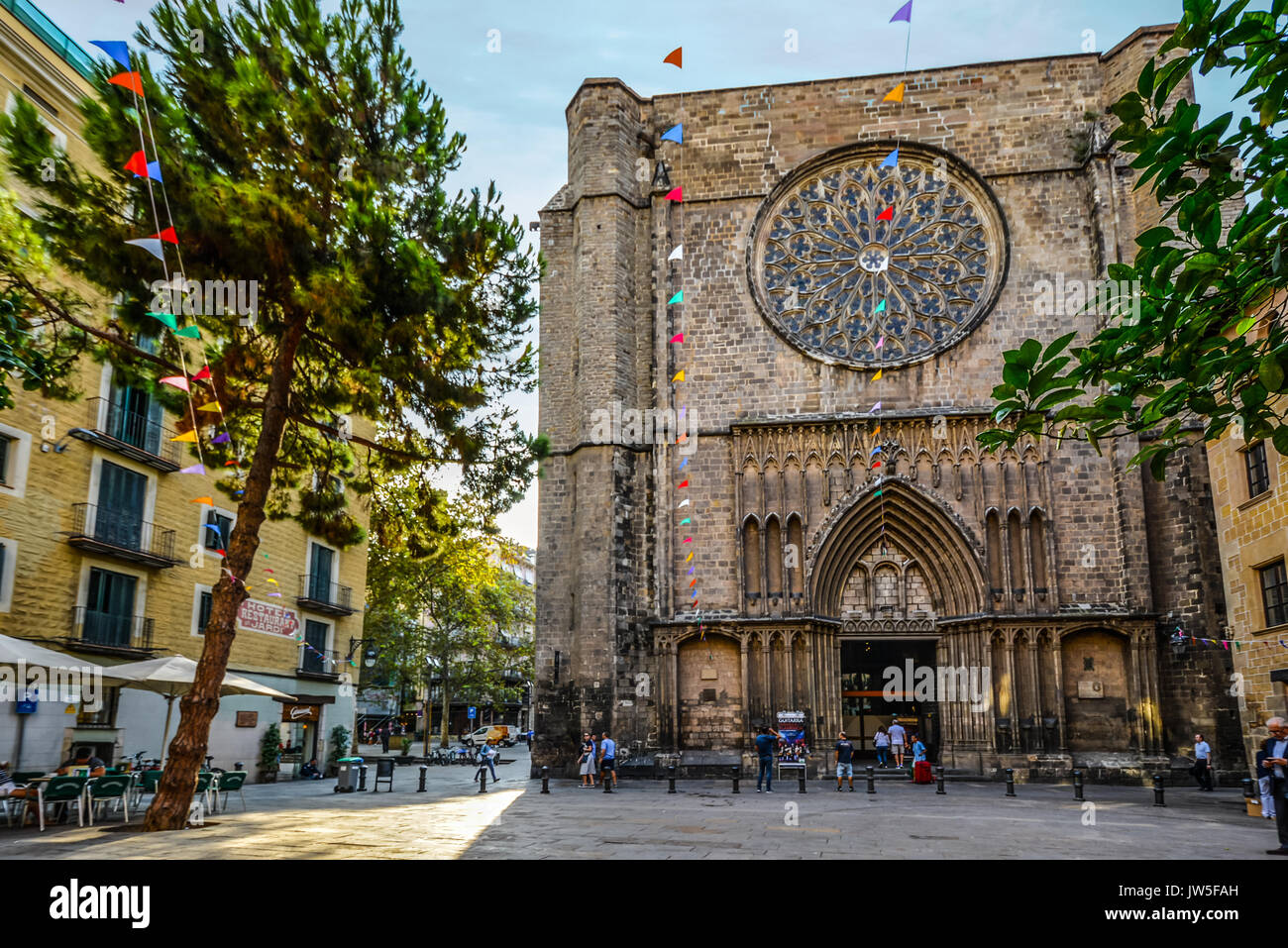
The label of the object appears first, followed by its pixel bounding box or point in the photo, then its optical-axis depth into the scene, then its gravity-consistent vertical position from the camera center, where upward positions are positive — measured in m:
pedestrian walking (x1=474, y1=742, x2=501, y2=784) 20.04 -1.96
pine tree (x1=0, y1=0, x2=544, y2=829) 11.63 +5.38
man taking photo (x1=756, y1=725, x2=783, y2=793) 18.38 -1.68
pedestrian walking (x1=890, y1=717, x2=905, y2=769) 21.89 -1.58
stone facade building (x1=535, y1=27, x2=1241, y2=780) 21.72 +5.12
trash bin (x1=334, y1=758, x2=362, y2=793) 19.31 -2.29
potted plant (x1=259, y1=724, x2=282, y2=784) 23.39 -2.27
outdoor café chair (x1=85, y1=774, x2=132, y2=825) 12.47 -1.67
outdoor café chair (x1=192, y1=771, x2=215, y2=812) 14.60 -1.80
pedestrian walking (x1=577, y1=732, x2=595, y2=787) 19.97 -2.04
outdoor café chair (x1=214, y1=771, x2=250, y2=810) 14.54 -1.82
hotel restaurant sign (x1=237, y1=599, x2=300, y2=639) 23.16 +1.11
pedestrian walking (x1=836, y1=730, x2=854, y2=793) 18.62 -1.77
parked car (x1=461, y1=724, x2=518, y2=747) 43.33 -3.90
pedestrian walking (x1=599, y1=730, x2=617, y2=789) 19.39 -1.84
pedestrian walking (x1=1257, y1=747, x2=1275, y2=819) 10.76 -1.34
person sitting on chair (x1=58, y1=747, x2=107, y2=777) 14.70 -1.71
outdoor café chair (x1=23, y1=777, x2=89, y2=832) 12.09 -1.67
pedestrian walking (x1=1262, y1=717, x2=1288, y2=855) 9.69 -0.94
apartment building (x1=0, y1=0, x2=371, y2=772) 17.00 +2.35
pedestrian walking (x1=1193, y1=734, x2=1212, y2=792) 19.06 -1.86
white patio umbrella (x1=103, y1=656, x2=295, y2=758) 14.28 -0.23
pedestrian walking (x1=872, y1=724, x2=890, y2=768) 22.00 -1.73
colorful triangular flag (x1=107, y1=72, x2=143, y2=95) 10.20 +6.37
